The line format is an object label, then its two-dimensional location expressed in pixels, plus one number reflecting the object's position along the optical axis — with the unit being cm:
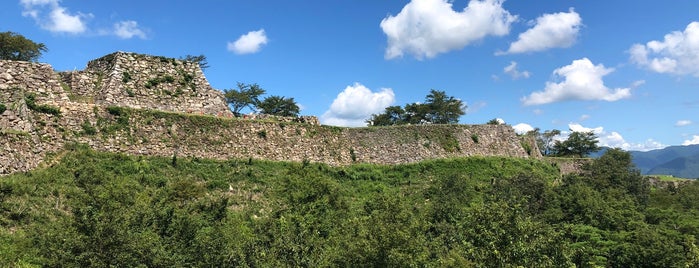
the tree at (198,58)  6134
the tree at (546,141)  8611
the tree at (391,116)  7681
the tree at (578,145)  7850
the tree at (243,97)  6469
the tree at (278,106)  6706
